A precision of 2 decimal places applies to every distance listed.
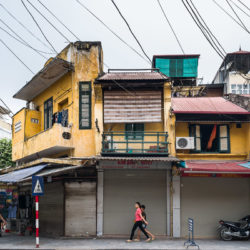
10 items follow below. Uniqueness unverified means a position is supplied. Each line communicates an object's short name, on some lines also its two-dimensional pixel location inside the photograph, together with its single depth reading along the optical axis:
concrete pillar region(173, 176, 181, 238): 16.77
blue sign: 13.32
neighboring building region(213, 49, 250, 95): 35.41
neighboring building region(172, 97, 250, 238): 17.14
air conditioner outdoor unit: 17.22
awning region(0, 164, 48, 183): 15.24
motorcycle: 15.83
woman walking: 14.94
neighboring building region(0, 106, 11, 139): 38.55
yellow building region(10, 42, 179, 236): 16.95
